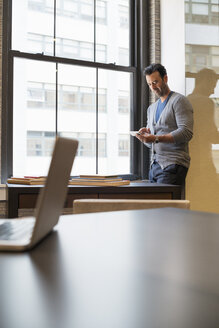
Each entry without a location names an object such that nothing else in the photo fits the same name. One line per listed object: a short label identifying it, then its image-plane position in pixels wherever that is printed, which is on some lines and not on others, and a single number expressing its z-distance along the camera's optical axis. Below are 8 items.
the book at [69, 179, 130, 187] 2.59
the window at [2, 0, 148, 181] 3.67
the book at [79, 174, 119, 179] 2.67
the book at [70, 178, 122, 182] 2.62
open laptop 0.77
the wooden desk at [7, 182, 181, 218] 2.30
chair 1.85
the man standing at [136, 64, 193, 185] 3.17
